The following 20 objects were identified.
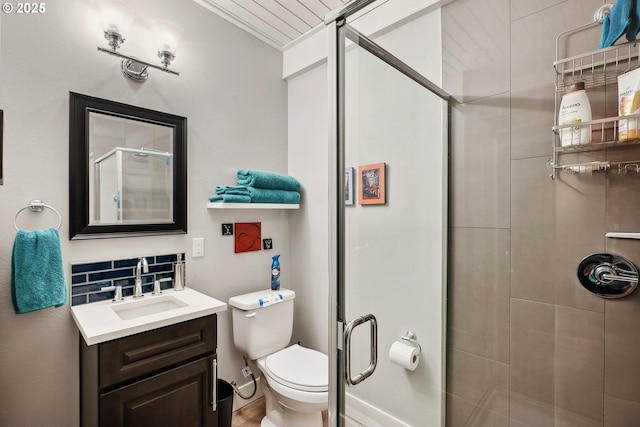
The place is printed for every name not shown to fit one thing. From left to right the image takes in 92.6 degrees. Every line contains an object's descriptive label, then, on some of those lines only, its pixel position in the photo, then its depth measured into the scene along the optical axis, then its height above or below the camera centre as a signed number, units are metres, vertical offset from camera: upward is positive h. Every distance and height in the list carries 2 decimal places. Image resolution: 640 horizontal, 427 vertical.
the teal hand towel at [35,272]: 1.21 -0.23
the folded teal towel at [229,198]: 1.87 +0.10
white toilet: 1.57 -0.88
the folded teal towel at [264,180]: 1.98 +0.23
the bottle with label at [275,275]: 2.16 -0.43
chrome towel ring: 1.30 +0.04
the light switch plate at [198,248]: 1.86 -0.20
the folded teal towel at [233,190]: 1.92 +0.15
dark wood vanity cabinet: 1.17 -0.68
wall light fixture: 1.44 +0.91
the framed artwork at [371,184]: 1.15 +0.11
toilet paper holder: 1.30 -0.53
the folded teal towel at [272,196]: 1.97 +0.12
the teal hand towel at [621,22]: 0.85 +0.55
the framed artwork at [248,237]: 2.08 -0.16
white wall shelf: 1.86 +0.06
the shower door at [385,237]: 1.01 -0.09
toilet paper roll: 1.26 -0.59
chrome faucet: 1.60 -0.33
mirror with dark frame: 1.45 +0.24
